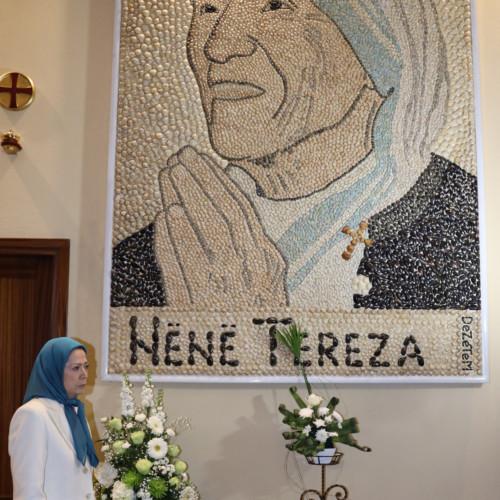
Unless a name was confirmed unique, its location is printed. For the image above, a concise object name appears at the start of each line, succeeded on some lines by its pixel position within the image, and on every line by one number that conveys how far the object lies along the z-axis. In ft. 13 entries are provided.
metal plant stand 11.37
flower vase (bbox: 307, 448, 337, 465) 11.21
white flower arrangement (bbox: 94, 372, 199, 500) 9.96
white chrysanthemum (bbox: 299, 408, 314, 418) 11.19
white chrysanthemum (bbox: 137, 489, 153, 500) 9.95
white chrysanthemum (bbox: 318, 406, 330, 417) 11.27
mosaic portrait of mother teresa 12.56
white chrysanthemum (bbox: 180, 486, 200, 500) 10.51
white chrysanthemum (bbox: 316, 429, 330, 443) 11.02
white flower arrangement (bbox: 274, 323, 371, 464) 11.13
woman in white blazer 8.11
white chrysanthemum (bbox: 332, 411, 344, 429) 11.36
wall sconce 12.85
